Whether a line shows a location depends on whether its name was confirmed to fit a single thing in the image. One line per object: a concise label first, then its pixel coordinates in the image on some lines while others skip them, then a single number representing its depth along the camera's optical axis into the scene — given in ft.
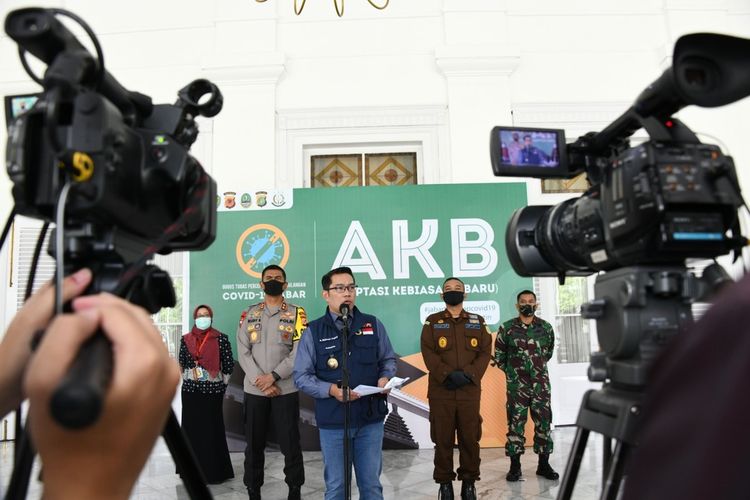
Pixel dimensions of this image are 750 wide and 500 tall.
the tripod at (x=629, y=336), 4.04
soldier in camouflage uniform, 14.33
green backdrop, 17.92
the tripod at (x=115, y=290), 2.15
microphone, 10.76
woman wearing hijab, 14.65
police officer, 13.24
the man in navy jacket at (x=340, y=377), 10.53
